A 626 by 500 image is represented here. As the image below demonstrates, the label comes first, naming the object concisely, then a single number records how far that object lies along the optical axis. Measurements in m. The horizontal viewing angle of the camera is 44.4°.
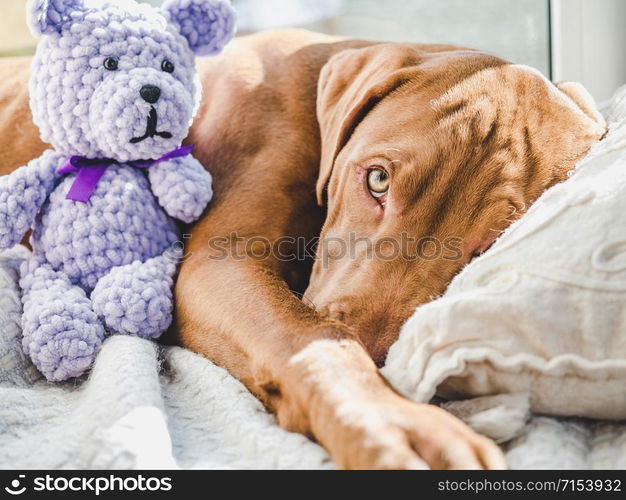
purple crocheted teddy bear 0.51
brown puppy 0.41
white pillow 0.38
